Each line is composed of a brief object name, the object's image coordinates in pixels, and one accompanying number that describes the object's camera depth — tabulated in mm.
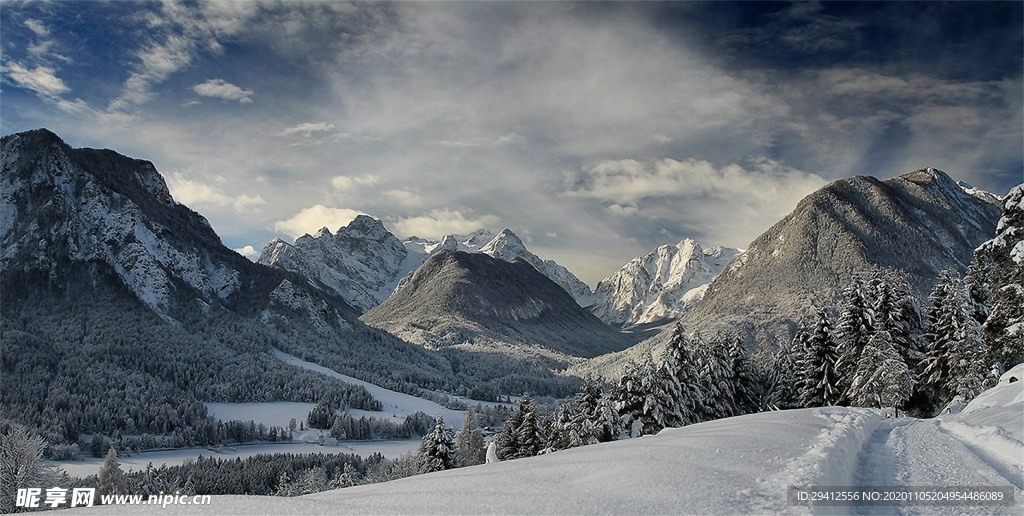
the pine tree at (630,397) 34125
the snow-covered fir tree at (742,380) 41656
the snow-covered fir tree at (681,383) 33625
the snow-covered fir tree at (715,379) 36656
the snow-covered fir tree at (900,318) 37375
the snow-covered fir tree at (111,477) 44406
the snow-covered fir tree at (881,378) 29516
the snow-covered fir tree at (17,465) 24688
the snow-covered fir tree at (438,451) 40106
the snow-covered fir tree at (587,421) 32938
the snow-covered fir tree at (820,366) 38062
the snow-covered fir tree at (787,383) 40534
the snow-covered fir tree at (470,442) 56500
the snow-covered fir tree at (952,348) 27344
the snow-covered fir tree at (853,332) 36375
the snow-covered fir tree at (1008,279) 20500
